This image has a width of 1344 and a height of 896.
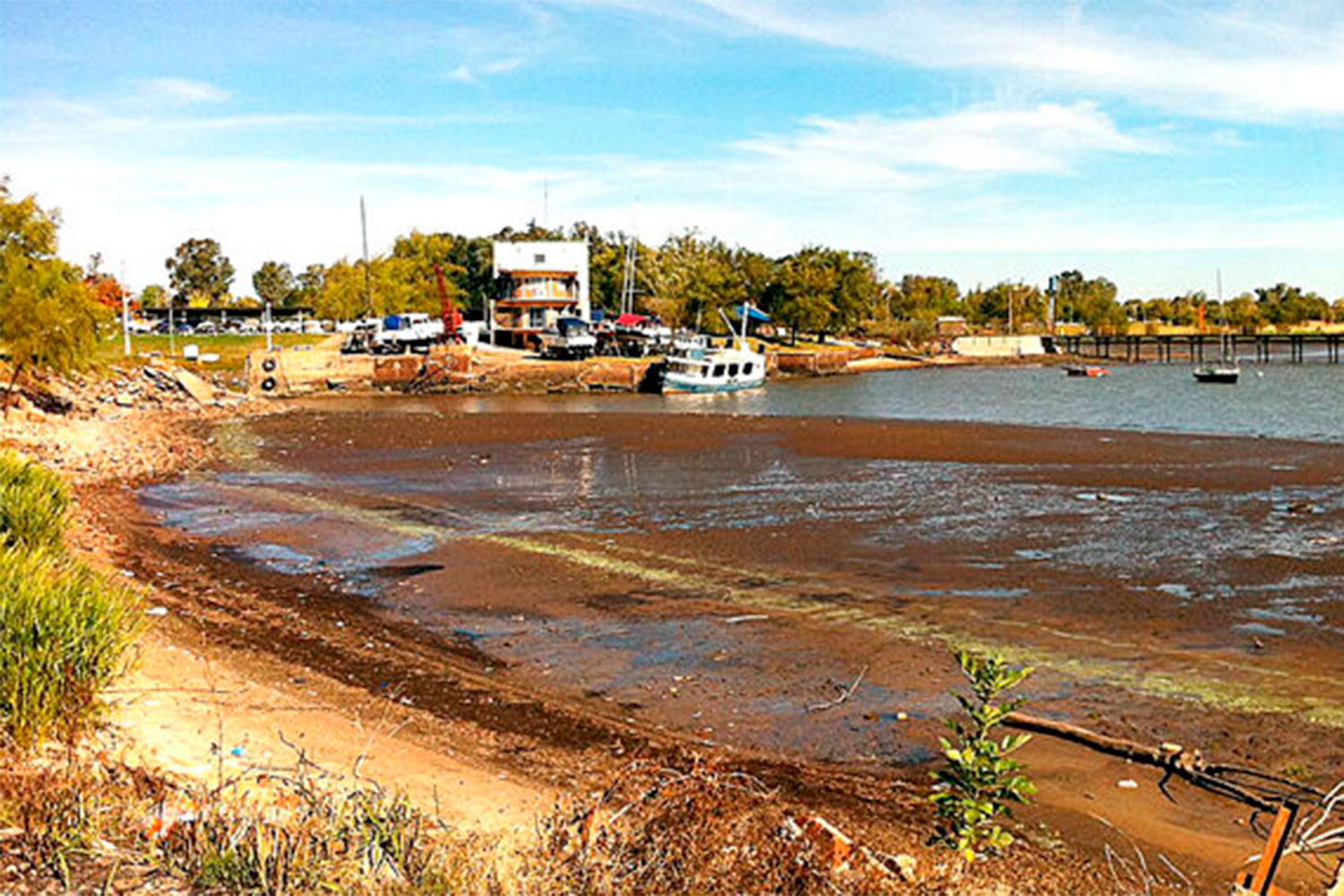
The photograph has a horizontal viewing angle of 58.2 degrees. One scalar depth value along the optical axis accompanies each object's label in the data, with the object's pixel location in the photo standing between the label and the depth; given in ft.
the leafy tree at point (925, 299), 537.65
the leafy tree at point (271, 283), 526.98
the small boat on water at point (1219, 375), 276.82
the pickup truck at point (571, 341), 278.05
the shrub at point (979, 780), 22.41
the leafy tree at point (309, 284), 552.82
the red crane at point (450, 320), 294.25
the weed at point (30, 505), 46.88
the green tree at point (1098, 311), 577.84
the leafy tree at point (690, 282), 377.91
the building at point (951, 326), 515.50
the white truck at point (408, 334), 279.28
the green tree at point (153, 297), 521.65
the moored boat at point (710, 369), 251.39
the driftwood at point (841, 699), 38.23
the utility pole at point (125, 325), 243.81
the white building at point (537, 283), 334.03
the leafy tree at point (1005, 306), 578.25
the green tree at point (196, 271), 528.22
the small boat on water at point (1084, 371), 319.27
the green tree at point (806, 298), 383.86
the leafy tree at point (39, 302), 146.61
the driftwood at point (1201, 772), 29.78
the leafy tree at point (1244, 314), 588.91
